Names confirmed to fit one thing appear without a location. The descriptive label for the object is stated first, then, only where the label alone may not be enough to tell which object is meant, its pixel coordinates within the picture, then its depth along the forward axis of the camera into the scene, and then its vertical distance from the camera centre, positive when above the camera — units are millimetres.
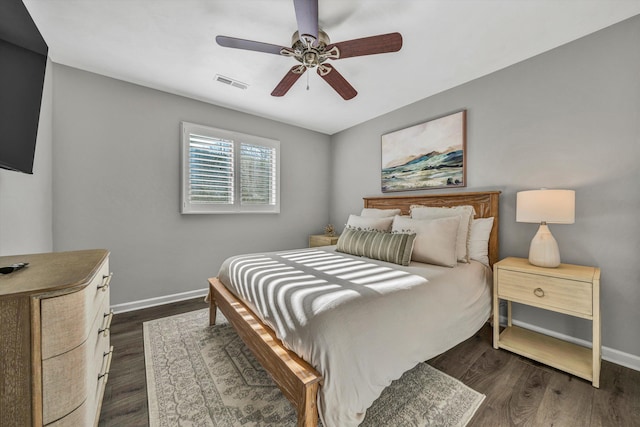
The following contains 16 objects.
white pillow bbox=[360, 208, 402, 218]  3072 -8
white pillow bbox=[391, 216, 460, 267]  2154 -258
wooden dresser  770 -448
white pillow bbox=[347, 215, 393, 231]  2799 -128
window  3186 +584
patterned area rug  1381 -1149
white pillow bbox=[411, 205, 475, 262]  2320 -41
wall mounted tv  1252 +736
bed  1101 -707
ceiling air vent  2735 +1490
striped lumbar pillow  2223 -318
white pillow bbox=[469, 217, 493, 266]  2428 -278
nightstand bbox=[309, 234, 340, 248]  3854 -445
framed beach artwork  2857 +734
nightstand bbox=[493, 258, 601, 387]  1673 -660
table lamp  1851 -17
